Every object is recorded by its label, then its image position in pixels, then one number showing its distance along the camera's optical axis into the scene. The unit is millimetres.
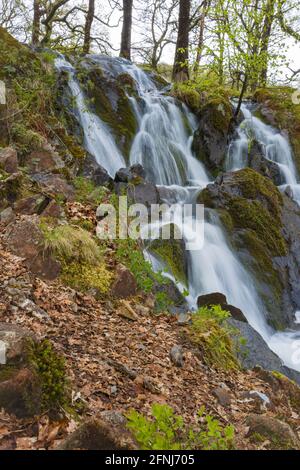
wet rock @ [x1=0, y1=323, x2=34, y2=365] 2852
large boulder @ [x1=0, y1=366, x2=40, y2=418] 2747
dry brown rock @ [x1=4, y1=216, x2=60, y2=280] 4707
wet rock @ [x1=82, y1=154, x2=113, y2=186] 8320
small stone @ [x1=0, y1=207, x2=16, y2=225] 5182
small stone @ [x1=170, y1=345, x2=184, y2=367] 4203
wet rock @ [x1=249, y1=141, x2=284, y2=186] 12508
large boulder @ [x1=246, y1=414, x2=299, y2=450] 3061
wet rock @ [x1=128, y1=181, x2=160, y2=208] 8203
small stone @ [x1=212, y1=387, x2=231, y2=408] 3848
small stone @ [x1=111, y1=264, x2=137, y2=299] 5078
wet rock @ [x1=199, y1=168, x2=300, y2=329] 8617
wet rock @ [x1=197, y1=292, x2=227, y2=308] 6508
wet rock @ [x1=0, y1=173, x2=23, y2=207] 5461
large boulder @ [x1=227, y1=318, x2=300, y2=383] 5254
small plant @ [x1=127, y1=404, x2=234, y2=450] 2322
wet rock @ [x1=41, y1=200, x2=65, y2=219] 5547
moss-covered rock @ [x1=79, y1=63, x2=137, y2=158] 11352
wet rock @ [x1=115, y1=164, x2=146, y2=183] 8664
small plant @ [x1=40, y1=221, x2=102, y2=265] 4895
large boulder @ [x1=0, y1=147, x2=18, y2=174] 6039
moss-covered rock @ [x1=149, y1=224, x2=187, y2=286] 7121
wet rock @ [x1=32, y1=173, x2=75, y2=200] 6254
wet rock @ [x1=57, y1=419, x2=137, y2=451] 2414
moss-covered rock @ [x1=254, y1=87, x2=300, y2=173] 14355
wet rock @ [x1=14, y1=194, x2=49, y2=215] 5469
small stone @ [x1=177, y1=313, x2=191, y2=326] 5043
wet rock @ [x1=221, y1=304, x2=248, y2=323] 6473
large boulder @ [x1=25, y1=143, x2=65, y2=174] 6957
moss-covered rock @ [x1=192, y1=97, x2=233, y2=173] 12523
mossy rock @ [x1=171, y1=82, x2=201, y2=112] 13875
